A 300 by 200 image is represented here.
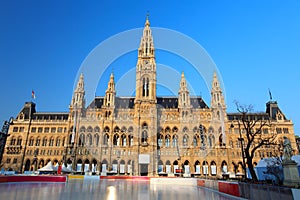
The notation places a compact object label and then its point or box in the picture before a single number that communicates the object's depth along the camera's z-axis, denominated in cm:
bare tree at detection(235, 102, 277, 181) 6375
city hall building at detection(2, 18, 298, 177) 5675
